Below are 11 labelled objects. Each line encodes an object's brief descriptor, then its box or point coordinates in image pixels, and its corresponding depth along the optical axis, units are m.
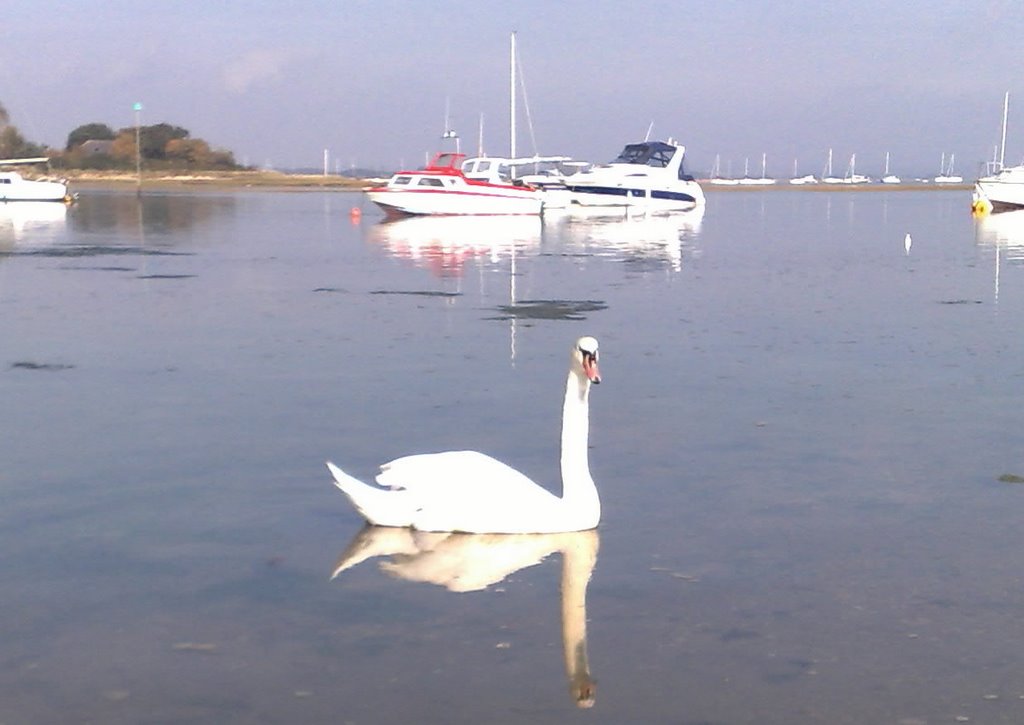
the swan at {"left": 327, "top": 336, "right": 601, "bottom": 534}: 7.32
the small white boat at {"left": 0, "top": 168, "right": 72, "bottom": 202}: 54.38
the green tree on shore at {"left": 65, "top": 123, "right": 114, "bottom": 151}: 128.00
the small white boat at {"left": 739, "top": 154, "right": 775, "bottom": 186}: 156.38
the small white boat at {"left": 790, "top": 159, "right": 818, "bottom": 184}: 177.07
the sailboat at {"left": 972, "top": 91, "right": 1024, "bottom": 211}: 57.94
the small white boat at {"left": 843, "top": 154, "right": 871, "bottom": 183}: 171.88
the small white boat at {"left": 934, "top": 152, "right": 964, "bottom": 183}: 187.25
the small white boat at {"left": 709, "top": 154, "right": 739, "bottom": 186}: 154.00
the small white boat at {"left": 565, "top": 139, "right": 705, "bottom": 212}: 59.59
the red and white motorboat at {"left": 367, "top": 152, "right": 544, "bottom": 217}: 47.94
